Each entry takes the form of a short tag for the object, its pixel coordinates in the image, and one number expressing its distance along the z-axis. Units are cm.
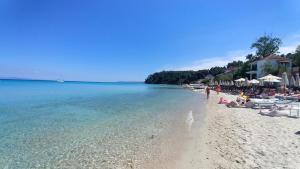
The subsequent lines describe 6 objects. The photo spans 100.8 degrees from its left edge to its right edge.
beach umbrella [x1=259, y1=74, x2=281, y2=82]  1181
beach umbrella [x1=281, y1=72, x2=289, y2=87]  1157
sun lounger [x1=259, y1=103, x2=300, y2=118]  596
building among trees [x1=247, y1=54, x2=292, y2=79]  2009
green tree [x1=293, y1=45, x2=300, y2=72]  2112
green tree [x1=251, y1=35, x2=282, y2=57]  2863
